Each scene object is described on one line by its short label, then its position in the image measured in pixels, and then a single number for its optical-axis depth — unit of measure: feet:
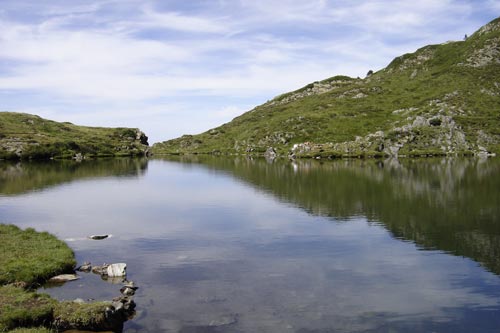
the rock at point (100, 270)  159.17
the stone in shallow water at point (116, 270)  157.07
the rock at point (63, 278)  150.06
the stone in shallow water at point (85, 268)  162.61
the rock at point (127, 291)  138.21
